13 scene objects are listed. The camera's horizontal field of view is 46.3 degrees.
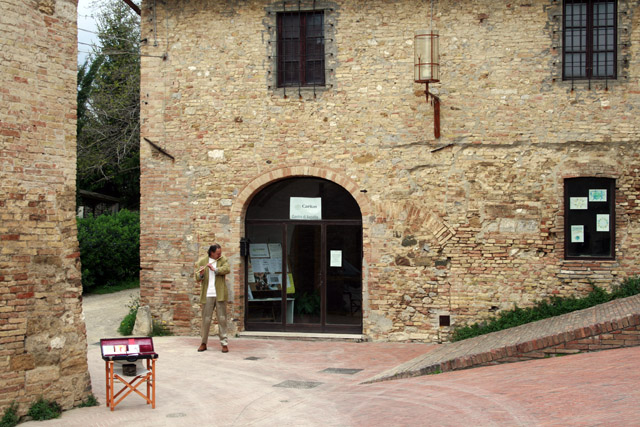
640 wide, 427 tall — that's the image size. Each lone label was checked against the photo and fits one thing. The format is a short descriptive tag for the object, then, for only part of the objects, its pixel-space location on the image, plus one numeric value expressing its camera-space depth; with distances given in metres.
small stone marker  14.07
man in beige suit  12.70
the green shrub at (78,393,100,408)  8.80
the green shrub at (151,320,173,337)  14.26
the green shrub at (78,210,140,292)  21.17
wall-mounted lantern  12.88
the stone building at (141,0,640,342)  13.12
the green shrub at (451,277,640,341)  12.73
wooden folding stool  8.41
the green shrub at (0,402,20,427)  7.82
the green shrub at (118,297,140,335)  14.62
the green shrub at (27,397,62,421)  8.16
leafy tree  26.38
